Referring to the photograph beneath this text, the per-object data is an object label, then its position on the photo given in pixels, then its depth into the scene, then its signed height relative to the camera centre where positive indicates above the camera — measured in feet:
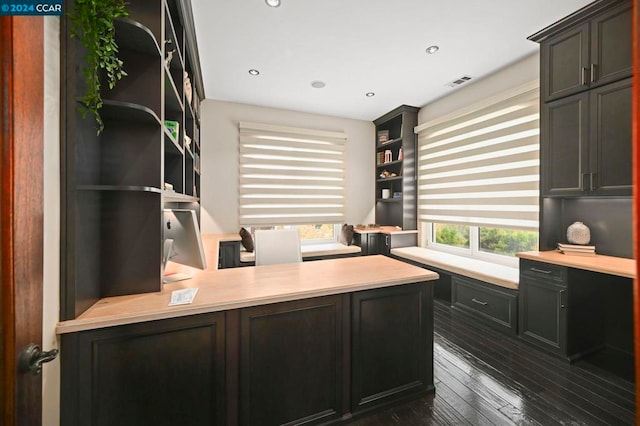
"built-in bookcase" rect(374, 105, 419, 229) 14.70 +2.55
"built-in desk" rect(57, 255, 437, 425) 3.78 -2.29
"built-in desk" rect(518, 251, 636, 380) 7.38 -2.81
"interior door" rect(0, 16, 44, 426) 2.18 +0.02
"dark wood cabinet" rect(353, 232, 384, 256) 14.84 -1.71
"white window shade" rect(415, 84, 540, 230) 9.55 +1.99
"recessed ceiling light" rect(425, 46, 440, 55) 8.97 +5.46
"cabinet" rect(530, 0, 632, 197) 6.84 +3.04
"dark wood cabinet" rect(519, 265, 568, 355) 7.47 -2.83
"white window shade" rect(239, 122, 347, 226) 14.25 +2.03
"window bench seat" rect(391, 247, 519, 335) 8.86 -2.78
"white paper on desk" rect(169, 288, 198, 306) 4.21 -1.39
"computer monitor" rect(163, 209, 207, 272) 5.60 -0.56
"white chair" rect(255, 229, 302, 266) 8.59 -1.13
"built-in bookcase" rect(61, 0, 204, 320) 3.84 +0.60
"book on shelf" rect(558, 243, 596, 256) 7.91 -1.12
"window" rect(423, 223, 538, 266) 10.42 -1.27
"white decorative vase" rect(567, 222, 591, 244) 8.11 -0.66
